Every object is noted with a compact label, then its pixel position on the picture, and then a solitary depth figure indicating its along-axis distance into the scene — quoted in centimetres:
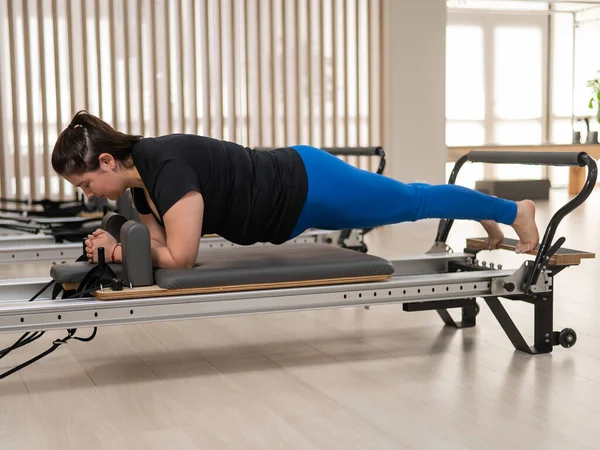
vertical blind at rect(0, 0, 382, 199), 599
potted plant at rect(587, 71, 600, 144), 991
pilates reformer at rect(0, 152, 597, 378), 210
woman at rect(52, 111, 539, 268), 218
